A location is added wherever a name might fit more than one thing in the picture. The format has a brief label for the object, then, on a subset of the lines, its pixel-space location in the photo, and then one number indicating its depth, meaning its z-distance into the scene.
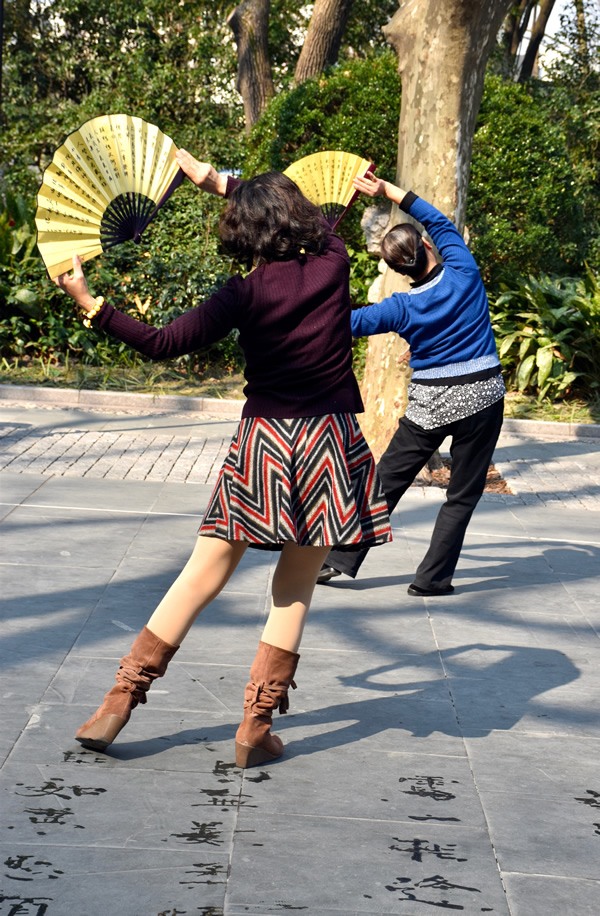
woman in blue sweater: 5.50
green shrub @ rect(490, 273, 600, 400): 11.78
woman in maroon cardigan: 3.54
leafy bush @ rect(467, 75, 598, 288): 12.15
